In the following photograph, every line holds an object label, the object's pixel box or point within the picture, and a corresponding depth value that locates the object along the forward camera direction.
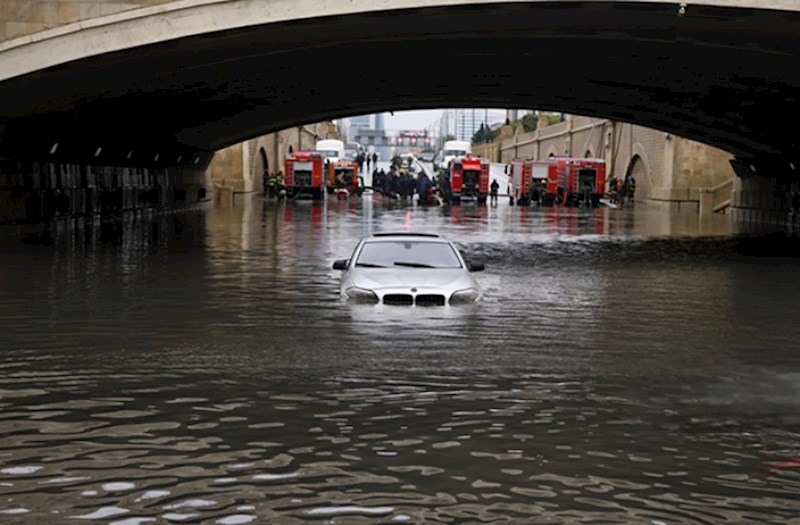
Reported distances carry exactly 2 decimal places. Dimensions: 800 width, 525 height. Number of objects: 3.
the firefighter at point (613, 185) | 85.03
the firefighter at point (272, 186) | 83.73
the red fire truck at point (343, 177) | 90.31
